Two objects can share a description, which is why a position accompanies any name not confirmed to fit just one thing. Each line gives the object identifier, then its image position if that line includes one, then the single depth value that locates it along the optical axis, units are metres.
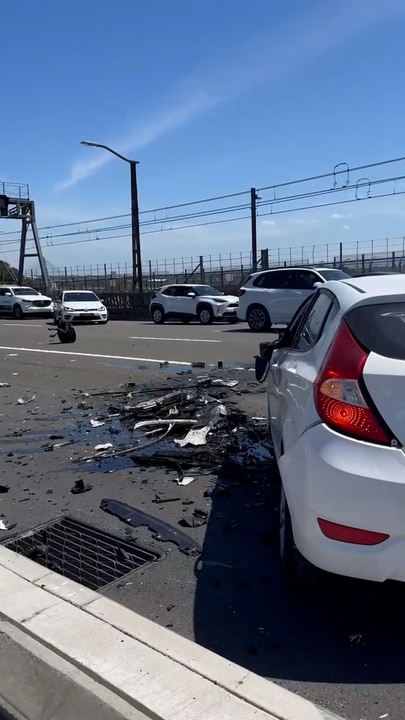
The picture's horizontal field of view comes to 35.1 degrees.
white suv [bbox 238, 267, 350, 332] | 19.14
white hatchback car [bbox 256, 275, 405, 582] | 2.68
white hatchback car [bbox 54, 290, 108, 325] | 26.53
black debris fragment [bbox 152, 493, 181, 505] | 4.93
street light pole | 30.80
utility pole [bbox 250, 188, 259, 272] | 33.81
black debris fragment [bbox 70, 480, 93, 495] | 5.27
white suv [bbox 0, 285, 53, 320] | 33.47
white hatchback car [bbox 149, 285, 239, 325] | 24.45
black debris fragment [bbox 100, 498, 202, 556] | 4.12
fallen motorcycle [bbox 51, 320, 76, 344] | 17.30
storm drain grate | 3.87
